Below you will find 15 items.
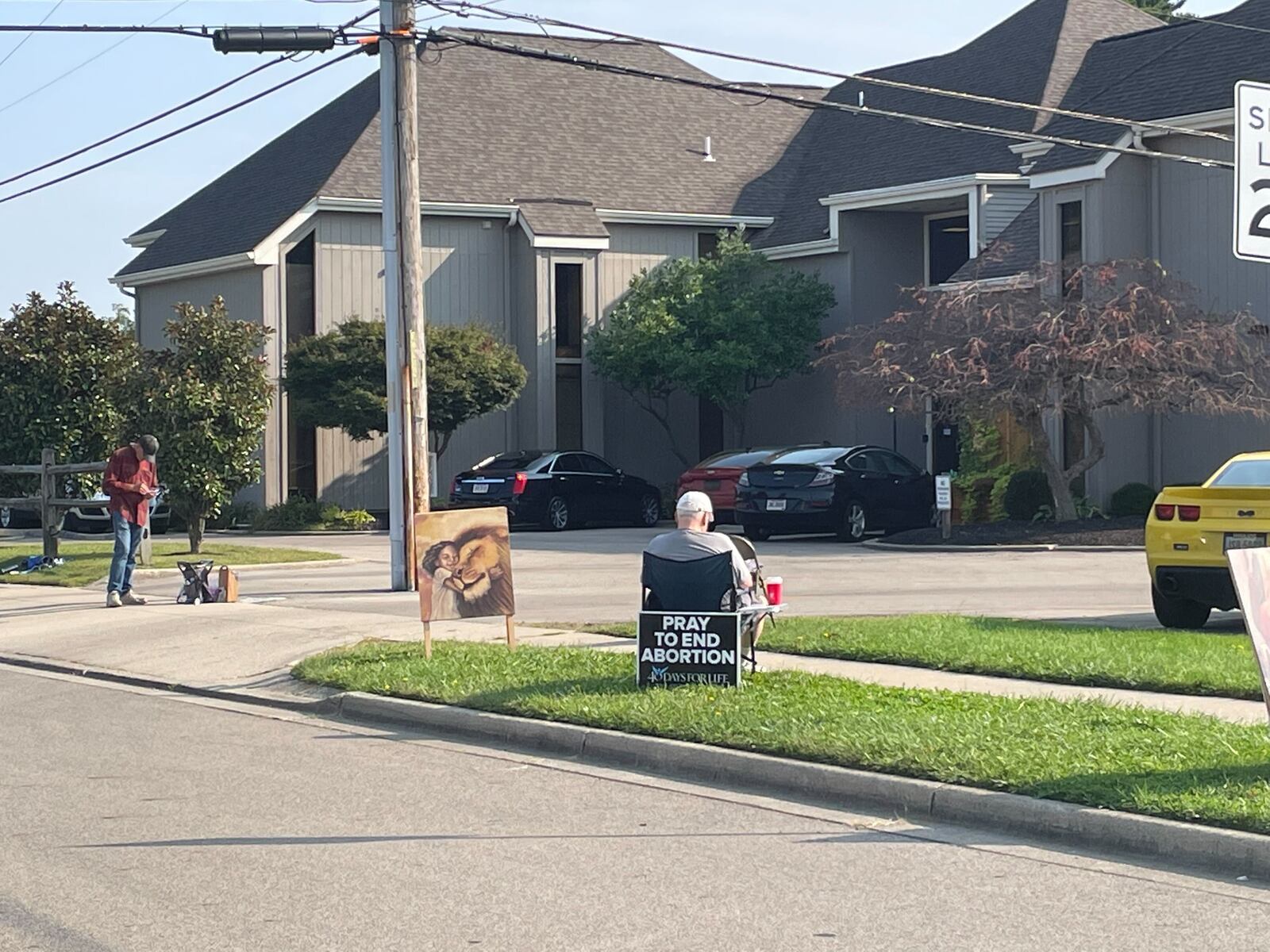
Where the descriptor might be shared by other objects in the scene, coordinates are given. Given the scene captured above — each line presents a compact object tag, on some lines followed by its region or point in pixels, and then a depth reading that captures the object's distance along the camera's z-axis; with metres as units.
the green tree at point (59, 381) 25.23
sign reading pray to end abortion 11.30
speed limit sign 8.34
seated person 11.49
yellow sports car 14.29
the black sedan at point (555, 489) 31.94
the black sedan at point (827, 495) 27.03
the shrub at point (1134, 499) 28.06
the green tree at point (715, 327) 36.12
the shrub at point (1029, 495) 28.50
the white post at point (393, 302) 18.95
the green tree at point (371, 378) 33.53
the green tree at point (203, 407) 23.73
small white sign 25.41
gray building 35.72
